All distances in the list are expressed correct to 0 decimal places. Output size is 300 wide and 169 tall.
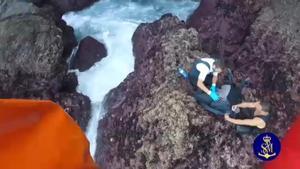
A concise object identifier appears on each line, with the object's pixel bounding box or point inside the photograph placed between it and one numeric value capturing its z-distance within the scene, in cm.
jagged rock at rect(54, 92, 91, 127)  589
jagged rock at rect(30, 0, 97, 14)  719
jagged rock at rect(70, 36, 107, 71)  657
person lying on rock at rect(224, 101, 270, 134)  445
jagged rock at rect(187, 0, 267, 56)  549
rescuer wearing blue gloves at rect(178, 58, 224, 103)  457
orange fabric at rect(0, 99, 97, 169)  170
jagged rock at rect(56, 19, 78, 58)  660
